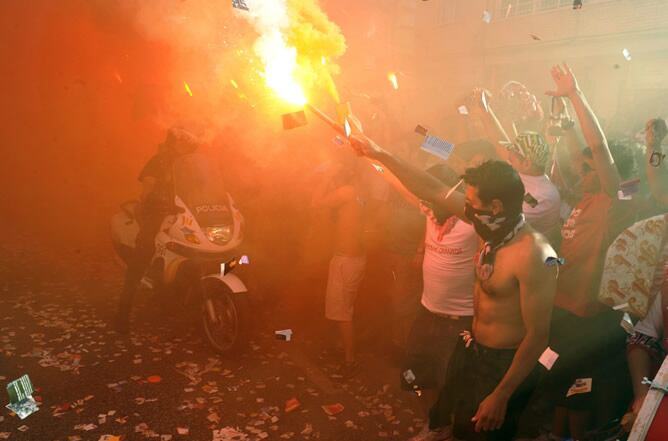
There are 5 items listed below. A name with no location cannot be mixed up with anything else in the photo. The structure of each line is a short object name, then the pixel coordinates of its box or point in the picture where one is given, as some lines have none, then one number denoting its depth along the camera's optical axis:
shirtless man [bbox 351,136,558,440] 3.03
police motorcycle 5.60
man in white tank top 4.21
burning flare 4.47
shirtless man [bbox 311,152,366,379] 5.44
